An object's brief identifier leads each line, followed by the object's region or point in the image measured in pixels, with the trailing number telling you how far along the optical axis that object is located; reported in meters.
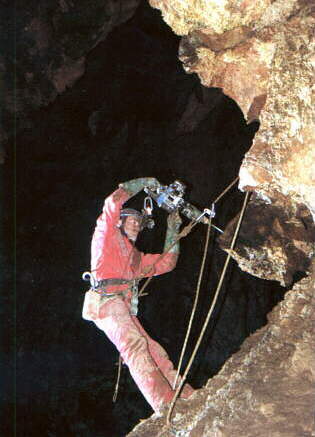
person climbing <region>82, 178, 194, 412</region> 3.51
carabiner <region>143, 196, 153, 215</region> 3.96
